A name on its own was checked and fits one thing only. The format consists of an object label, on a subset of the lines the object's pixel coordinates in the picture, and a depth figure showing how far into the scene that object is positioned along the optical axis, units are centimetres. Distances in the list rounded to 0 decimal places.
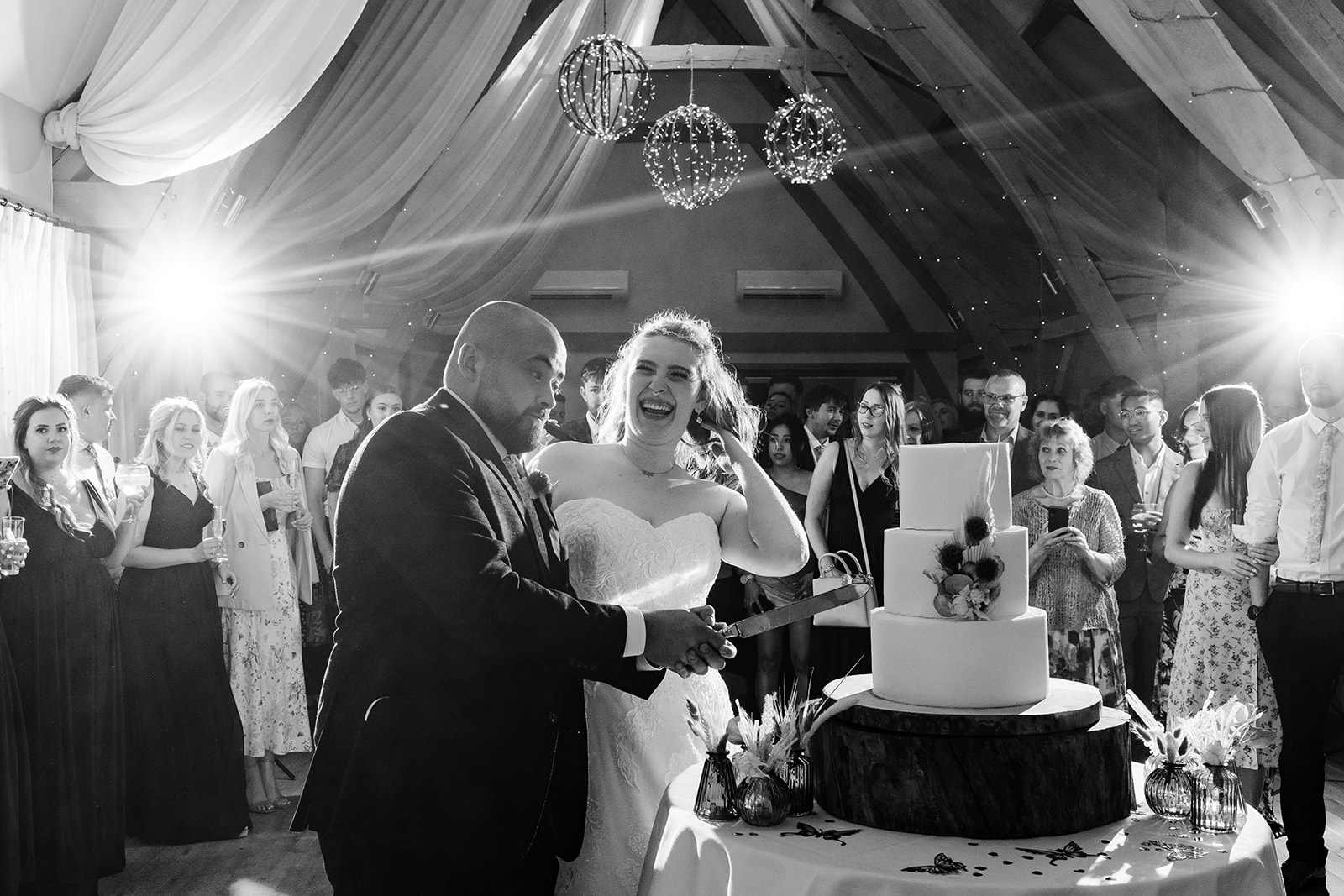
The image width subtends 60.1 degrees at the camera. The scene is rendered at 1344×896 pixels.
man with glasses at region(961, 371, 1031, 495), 464
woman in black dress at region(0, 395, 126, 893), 328
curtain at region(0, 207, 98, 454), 378
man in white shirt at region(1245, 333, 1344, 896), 320
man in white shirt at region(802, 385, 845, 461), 589
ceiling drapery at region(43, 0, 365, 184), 343
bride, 211
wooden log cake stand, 159
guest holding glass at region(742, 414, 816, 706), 475
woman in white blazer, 431
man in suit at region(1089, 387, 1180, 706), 451
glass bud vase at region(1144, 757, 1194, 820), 167
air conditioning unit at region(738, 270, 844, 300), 1253
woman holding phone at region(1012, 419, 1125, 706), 359
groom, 164
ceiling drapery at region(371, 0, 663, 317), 552
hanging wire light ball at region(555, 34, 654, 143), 458
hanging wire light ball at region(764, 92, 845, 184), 599
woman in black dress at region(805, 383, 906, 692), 426
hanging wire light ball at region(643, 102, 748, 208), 597
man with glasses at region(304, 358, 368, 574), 567
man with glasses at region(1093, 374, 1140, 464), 566
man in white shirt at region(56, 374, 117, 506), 383
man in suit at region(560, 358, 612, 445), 478
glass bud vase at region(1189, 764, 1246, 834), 164
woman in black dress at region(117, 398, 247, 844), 391
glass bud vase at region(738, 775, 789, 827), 167
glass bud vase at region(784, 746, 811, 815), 172
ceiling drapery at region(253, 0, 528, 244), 440
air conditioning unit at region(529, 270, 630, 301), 1239
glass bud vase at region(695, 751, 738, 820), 171
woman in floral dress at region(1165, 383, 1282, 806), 357
